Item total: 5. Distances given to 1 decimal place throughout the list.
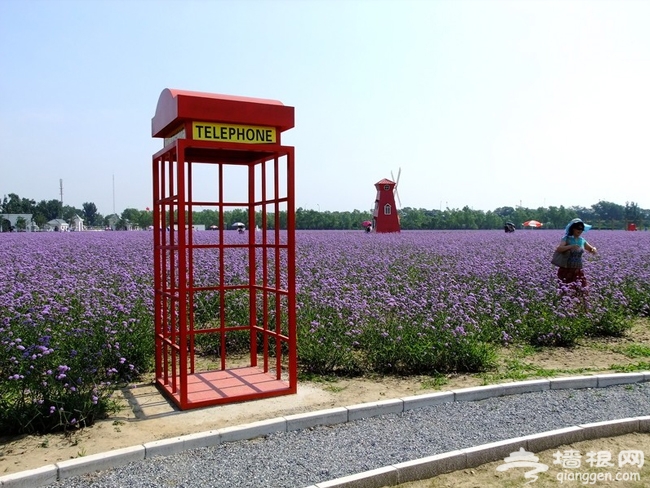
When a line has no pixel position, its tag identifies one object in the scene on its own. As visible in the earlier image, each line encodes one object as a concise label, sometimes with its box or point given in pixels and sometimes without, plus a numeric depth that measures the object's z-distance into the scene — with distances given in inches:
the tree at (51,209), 4375.0
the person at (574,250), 357.1
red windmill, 1729.8
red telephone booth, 207.8
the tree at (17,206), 4158.5
